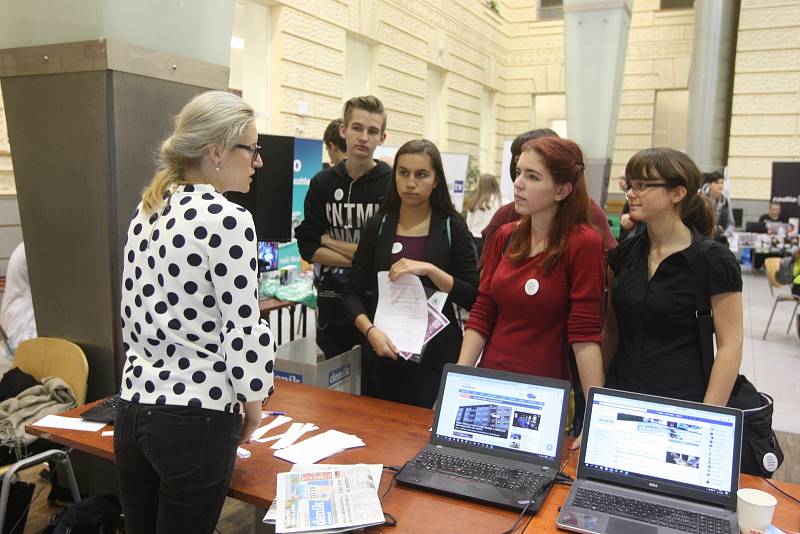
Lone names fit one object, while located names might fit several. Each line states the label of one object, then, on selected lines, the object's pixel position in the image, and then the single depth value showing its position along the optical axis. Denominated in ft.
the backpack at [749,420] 5.72
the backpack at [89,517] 6.41
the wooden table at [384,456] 4.76
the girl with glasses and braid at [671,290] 5.66
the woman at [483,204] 23.21
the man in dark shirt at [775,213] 32.78
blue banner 17.19
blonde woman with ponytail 4.52
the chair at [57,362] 8.30
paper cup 4.58
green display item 13.85
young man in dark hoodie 8.80
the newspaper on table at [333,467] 5.31
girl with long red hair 5.93
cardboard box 7.96
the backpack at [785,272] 19.52
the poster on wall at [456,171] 23.18
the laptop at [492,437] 5.19
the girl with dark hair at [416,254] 7.45
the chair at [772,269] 20.29
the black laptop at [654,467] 4.68
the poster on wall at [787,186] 32.96
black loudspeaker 9.45
